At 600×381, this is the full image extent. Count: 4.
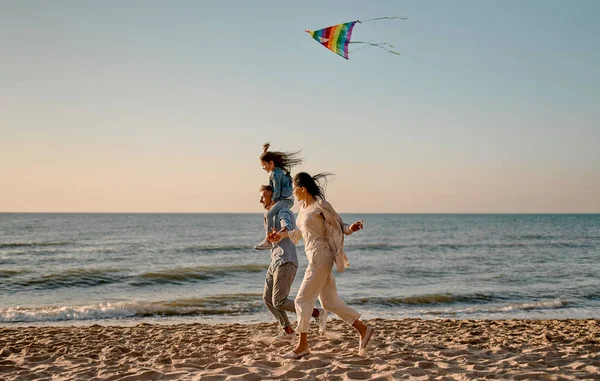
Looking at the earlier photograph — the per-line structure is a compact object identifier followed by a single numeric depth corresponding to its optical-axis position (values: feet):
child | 21.84
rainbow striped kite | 25.16
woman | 19.27
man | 21.61
